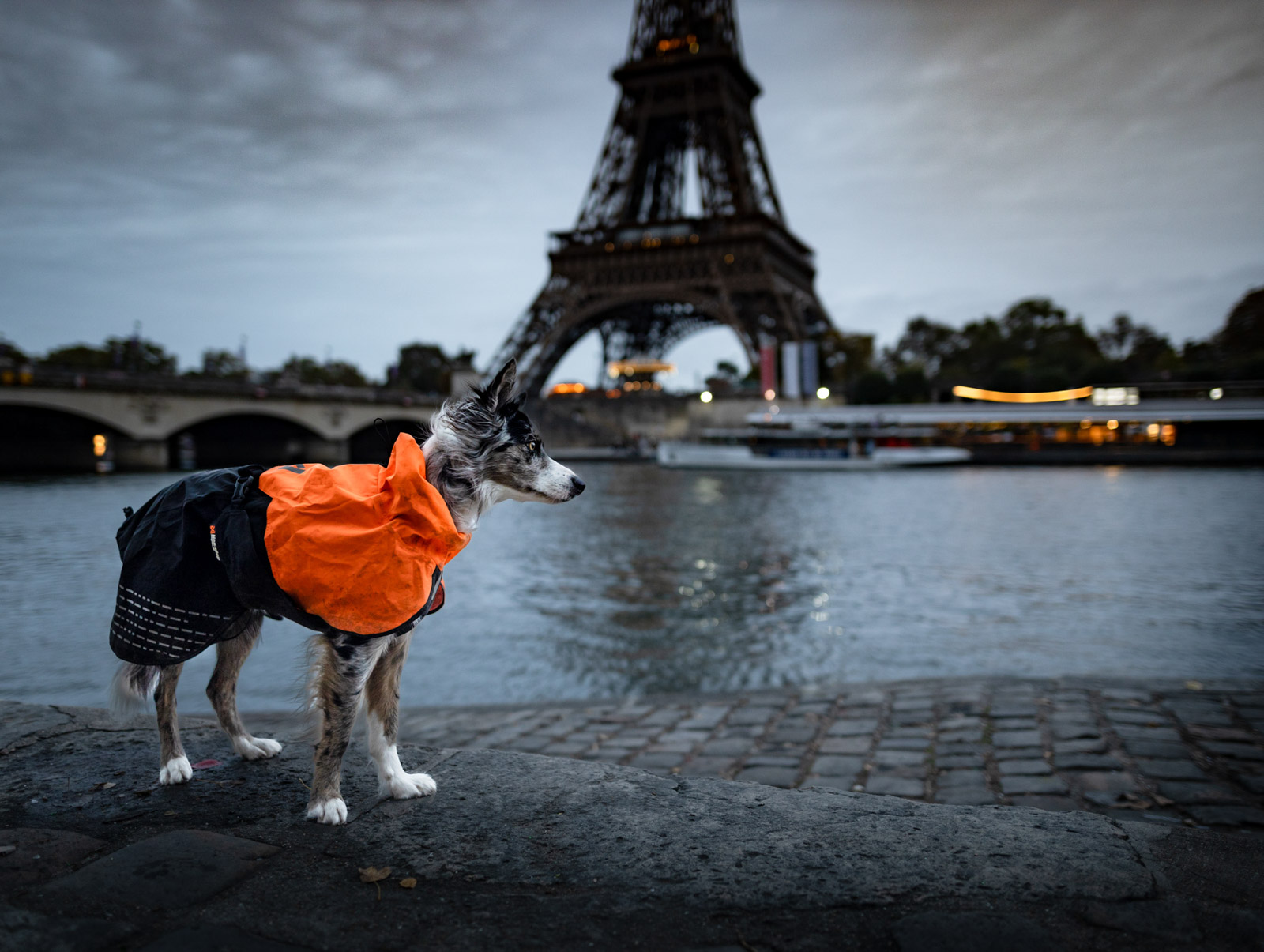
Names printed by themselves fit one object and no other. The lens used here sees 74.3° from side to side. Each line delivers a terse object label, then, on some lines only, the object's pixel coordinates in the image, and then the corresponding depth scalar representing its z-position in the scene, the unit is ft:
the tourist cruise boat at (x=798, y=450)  144.87
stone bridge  128.98
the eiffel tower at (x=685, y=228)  162.50
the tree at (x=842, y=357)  201.98
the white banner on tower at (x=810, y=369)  158.92
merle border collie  8.93
